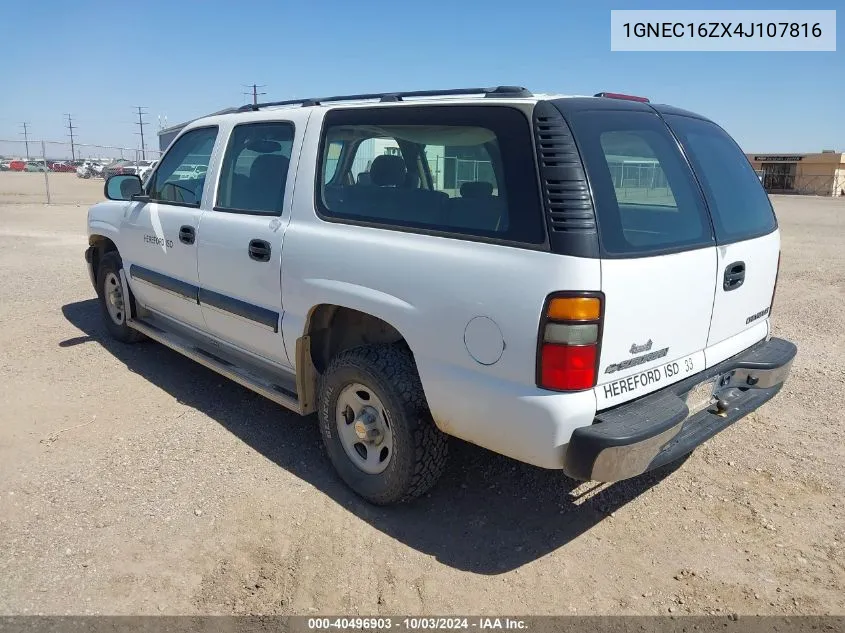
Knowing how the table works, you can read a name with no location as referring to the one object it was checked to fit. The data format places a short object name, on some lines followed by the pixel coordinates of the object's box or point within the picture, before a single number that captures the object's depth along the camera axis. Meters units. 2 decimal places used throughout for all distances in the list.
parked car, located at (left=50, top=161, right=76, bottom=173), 65.75
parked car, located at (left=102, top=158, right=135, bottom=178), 39.92
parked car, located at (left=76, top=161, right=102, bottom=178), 49.94
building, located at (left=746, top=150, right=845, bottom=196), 49.78
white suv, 2.52
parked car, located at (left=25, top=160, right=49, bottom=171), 57.64
